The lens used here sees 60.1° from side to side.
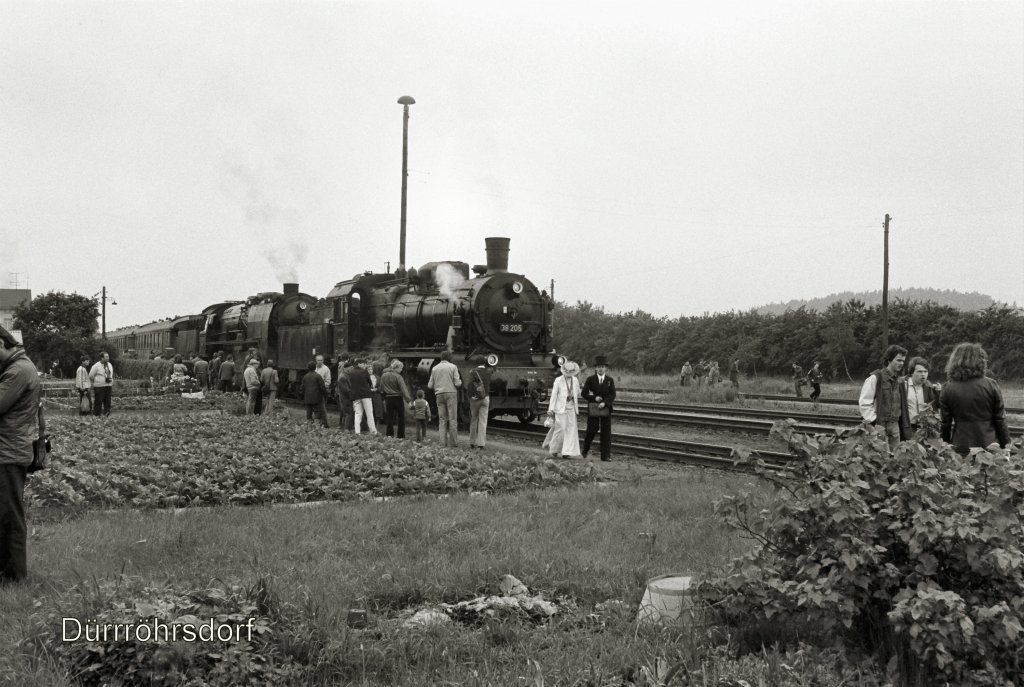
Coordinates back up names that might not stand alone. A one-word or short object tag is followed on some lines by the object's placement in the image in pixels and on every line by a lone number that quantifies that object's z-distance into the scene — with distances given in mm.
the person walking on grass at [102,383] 21297
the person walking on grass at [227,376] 29266
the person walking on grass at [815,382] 29109
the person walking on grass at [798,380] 31905
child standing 16719
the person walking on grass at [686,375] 39281
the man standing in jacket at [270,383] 21703
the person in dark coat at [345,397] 17812
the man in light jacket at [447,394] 15961
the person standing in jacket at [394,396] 16906
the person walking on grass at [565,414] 13898
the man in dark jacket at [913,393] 9641
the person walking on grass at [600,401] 14062
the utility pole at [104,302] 68019
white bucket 5160
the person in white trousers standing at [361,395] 17500
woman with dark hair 7598
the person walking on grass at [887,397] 9523
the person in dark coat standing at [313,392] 19344
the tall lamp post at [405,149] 29344
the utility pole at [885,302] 35469
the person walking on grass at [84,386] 22672
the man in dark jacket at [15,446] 6109
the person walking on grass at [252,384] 21406
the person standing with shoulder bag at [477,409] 15930
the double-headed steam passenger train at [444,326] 19109
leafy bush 4090
